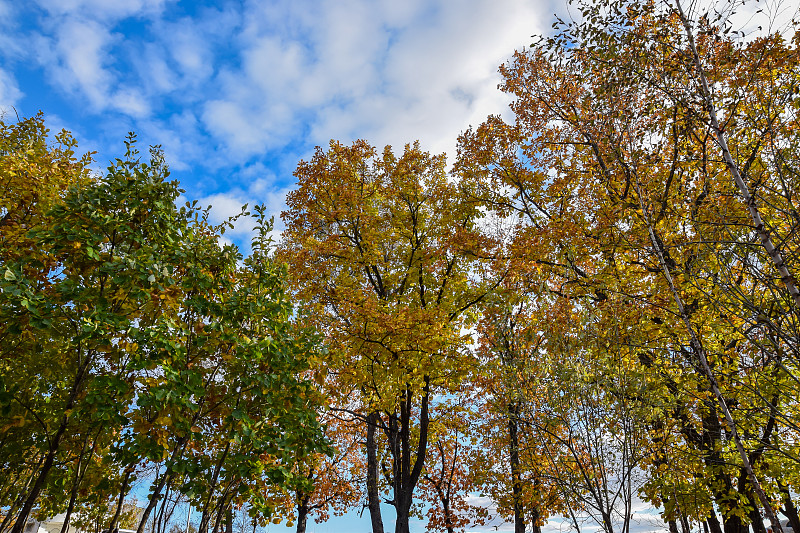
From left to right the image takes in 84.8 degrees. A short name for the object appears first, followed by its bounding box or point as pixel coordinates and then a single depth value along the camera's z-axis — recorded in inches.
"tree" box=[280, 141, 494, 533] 387.2
